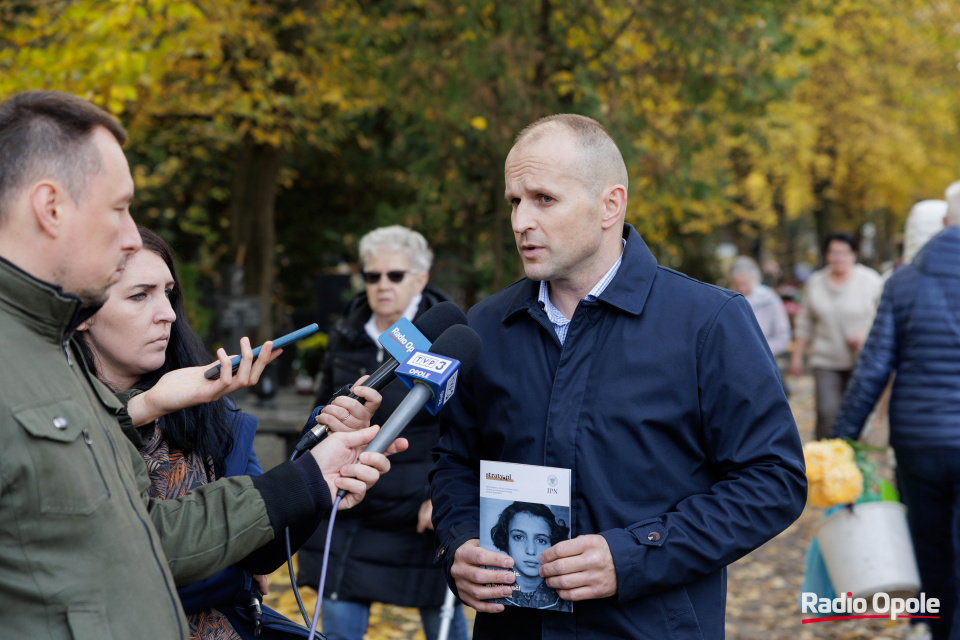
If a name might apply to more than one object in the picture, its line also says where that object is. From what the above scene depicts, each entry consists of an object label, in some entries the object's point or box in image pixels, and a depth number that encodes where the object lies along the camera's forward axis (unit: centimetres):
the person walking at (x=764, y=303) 912
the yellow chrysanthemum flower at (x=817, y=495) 425
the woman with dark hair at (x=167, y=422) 215
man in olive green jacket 144
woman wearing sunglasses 389
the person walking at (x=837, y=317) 764
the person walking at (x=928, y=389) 407
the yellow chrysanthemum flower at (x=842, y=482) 420
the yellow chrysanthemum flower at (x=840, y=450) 427
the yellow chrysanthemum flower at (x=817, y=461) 424
